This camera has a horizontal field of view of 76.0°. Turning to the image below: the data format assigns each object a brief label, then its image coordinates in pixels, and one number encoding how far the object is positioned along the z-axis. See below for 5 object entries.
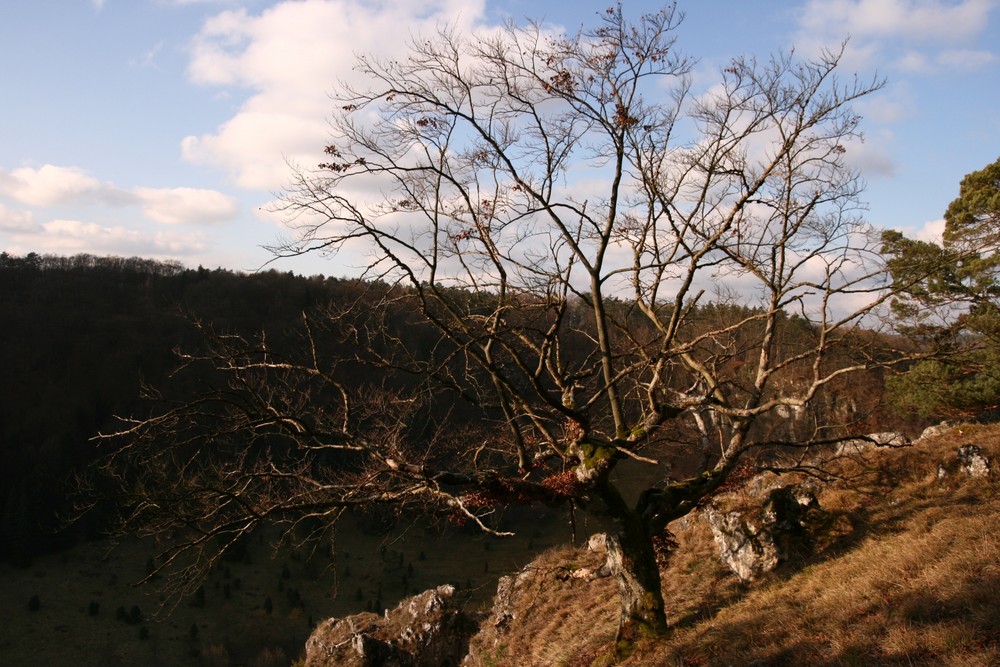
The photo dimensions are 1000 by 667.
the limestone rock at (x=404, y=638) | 10.65
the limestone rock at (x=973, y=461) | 9.88
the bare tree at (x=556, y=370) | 7.07
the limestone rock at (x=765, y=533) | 8.97
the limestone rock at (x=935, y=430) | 13.06
